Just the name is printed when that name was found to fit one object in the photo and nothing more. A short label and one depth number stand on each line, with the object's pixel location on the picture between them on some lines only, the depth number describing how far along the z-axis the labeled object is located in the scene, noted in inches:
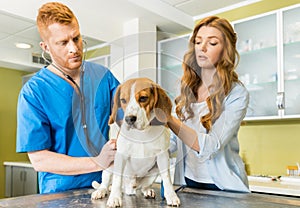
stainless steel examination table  27.2
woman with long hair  29.5
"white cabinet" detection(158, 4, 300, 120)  91.0
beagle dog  24.6
